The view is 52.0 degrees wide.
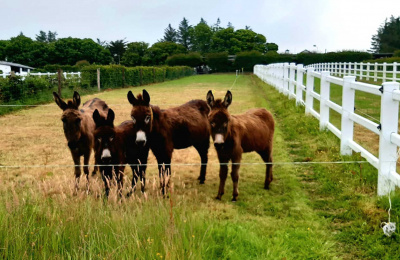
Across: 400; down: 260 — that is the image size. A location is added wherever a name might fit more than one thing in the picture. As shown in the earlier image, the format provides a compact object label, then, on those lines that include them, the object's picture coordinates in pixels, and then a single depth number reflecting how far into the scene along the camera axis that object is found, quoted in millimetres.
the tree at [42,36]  159500
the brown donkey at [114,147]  5492
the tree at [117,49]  105662
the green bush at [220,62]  75750
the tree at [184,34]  136738
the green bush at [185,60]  78669
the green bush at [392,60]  35147
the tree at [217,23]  158325
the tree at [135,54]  90125
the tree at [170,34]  138125
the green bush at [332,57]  70062
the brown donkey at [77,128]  5859
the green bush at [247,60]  73062
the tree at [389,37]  105688
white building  66375
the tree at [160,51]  96956
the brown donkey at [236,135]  5504
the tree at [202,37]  123938
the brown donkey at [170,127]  5707
